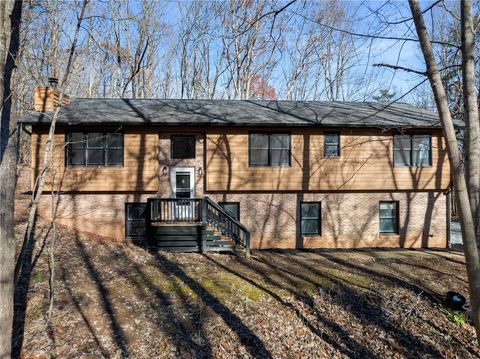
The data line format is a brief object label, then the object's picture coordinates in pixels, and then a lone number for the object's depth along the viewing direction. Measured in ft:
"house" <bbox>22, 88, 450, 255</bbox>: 43.86
